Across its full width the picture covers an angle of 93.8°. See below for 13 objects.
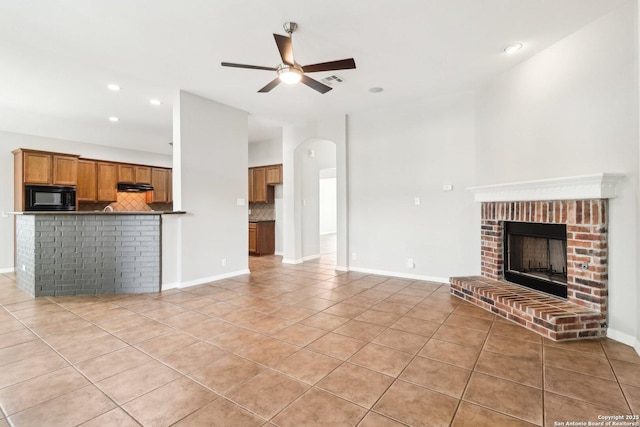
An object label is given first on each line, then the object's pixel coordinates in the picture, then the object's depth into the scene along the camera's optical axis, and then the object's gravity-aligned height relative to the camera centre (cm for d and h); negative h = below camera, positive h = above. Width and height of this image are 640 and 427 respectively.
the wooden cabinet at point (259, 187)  789 +67
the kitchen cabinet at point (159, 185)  809 +76
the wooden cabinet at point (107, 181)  709 +77
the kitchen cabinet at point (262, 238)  765 -65
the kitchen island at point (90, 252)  414 -55
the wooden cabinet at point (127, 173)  743 +100
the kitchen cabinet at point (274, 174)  762 +99
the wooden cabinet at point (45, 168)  583 +93
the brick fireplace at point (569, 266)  269 -52
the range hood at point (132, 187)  737 +65
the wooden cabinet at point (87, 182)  678 +73
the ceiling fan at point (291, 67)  273 +145
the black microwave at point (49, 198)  584 +32
